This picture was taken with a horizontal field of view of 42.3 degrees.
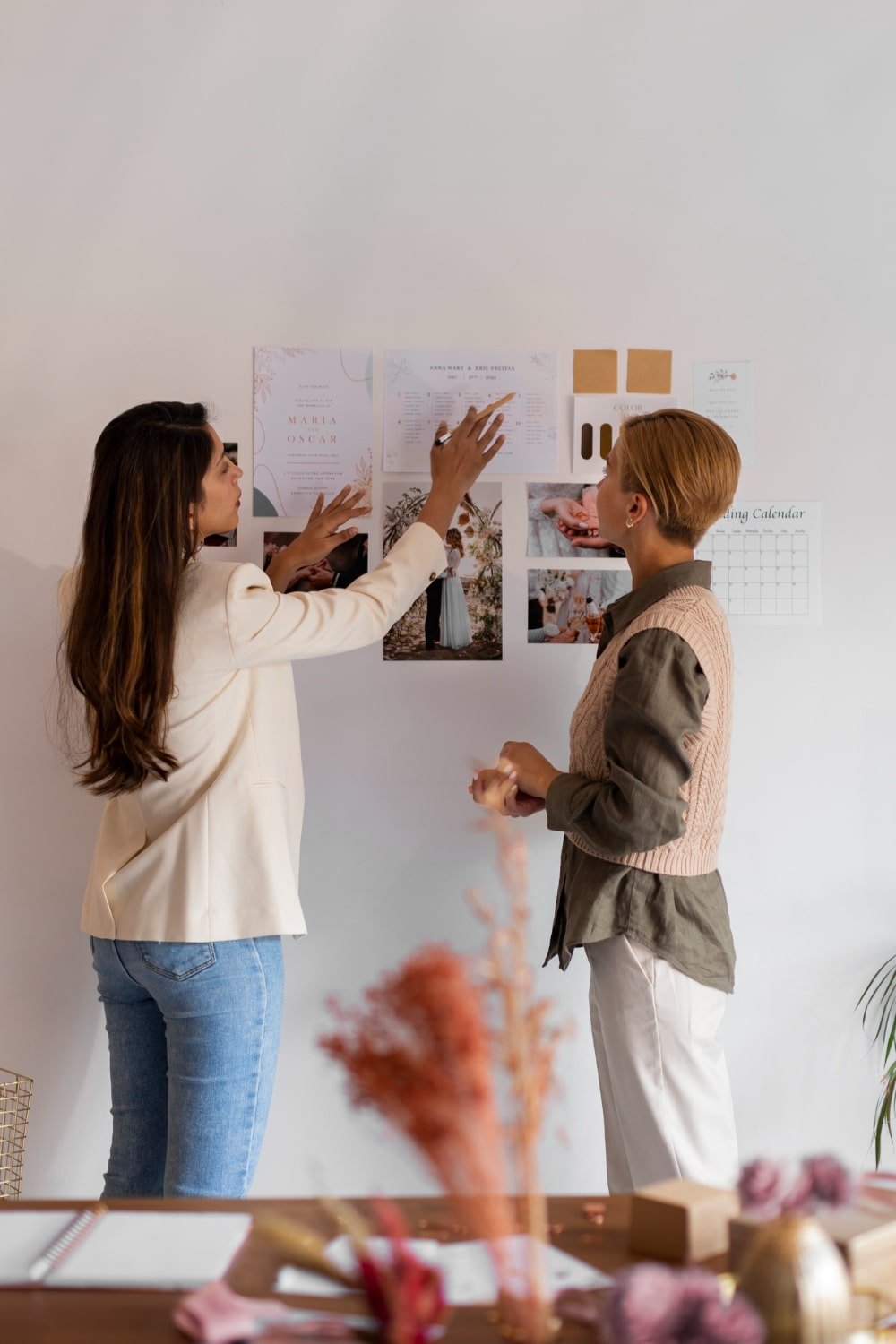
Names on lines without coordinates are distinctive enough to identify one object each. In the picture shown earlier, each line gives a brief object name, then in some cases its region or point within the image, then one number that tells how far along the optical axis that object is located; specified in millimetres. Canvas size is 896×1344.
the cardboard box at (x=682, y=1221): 1007
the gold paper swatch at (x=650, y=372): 2465
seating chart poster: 2453
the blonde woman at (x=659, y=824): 1761
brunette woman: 1852
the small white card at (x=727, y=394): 2459
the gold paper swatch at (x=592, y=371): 2465
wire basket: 2293
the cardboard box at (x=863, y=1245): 925
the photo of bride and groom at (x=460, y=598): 2445
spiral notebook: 1019
